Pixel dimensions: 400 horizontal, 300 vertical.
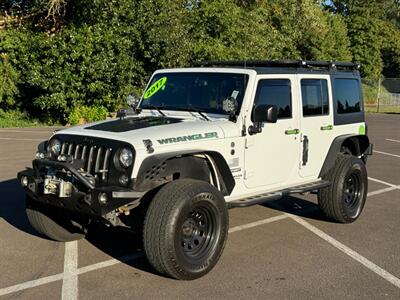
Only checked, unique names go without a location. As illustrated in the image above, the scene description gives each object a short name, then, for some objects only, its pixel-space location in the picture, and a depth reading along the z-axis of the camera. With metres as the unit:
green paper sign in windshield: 6.27
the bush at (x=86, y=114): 19.62
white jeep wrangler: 4.51
